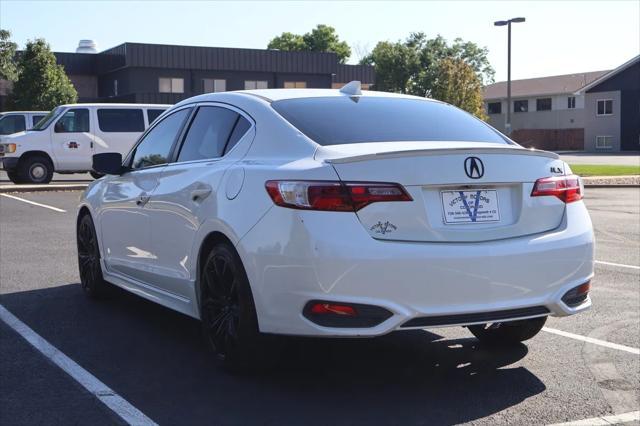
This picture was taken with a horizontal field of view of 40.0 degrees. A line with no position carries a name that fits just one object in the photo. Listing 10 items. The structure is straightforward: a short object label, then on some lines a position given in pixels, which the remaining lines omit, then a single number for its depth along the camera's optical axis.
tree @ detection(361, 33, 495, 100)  94.31
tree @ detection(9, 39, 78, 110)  45.44
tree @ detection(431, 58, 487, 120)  64.81
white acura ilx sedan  4.48
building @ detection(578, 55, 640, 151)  66.81
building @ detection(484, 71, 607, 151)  75.19
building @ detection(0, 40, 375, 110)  51.56
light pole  39.19
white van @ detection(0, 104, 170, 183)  22.95
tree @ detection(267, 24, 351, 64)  118.56
